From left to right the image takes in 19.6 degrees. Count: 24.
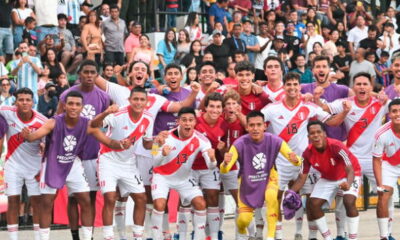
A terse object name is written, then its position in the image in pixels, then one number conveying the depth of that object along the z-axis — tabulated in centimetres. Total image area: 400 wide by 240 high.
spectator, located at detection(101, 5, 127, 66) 2706
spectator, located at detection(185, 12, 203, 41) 2867
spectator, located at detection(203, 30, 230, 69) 2636
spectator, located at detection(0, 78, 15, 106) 2302
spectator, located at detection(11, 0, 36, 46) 2622
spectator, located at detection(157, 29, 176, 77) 2712
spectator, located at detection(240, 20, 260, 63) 2806
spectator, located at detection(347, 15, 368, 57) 3123
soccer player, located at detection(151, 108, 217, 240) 1686
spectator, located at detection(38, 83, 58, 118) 2318
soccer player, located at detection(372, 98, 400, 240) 1723
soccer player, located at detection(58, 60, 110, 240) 1723
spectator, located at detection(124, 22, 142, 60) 2727
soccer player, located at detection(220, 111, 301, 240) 1662
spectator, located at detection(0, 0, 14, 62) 2569
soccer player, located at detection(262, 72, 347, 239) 1761
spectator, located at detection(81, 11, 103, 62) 2609
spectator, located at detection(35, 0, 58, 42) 2627
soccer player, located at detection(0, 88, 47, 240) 1719
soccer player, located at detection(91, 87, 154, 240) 1683
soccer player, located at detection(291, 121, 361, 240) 1680
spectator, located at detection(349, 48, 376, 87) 2822
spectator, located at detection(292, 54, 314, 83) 2712
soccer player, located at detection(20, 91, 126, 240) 1666
